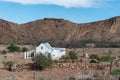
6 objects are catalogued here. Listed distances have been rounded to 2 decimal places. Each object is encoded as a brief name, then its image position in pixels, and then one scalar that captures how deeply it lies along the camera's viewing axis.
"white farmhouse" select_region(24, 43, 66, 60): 66.81
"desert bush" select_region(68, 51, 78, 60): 58.33
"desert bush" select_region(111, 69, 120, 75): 30.29
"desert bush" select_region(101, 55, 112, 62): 50.88
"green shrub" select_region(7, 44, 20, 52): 91.62
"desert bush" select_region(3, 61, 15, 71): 37.16
